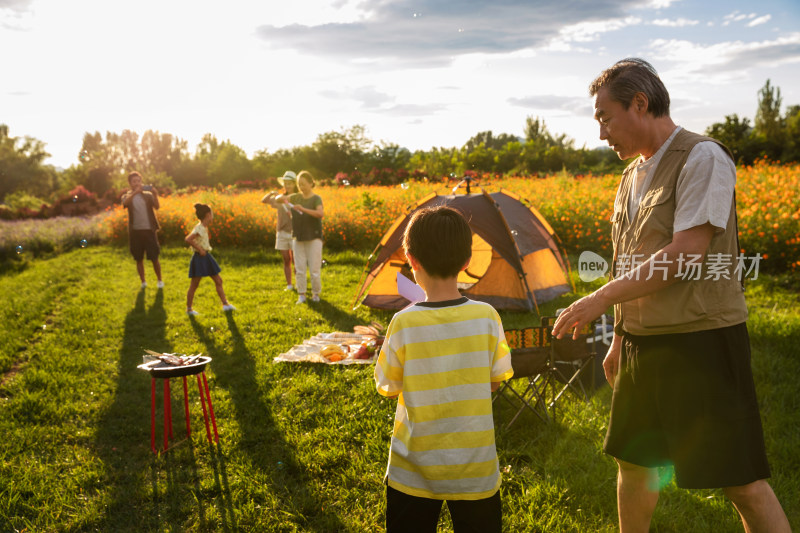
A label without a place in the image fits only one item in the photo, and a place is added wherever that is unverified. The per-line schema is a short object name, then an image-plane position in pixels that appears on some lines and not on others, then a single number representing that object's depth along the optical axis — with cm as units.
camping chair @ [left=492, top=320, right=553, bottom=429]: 394
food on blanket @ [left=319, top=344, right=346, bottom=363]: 568
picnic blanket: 572
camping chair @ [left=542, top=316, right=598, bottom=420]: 420
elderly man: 189
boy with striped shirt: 200
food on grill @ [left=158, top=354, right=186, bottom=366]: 387
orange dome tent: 705
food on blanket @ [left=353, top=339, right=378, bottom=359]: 579
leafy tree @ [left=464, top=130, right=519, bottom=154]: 4374
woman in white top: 888
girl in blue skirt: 750
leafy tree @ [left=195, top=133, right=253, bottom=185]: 4106
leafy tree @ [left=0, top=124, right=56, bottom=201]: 4447
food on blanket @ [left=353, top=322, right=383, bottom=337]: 640
